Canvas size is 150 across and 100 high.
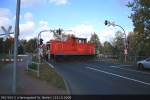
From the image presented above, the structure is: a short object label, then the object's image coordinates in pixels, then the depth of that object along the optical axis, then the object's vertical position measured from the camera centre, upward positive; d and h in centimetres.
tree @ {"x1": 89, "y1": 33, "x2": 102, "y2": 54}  4842 +519
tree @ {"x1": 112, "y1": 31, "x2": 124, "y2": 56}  3279 +296
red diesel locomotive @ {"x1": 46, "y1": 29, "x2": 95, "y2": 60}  1632 +29
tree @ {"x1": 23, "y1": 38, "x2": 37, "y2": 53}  5705 +246
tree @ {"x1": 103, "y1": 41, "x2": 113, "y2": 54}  4278 +177
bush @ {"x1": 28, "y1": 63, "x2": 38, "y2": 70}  924 -130
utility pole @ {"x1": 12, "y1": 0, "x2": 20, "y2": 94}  478 +63
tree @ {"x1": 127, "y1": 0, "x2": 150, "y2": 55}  1530 +450
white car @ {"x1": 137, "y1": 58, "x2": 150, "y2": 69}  1128 -132
